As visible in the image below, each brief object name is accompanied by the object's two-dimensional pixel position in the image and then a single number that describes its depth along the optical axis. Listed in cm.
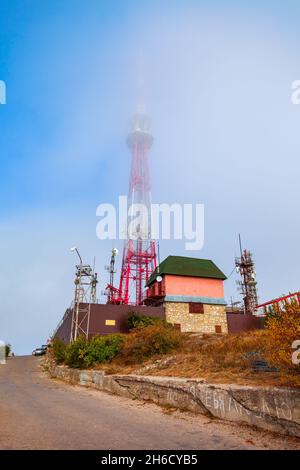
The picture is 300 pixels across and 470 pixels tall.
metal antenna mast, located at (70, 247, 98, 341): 2347
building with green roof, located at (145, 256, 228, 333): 2855
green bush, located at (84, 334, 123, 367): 1495
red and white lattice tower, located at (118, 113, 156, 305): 3525
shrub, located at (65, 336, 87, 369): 1580
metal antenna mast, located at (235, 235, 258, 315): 4574
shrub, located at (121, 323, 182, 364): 1332
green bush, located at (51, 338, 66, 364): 2117
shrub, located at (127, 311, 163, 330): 2488
